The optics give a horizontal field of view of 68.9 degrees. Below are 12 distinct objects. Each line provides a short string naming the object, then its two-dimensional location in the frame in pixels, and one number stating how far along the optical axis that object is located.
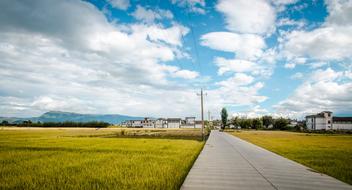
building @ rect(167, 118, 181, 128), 193.40
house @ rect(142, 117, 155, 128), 190.75
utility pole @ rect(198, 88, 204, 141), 41.25
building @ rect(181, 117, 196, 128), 190.75
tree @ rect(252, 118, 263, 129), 130.98
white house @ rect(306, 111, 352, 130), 119.38
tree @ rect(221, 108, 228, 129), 127.56
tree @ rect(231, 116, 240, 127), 154.69
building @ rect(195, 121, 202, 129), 192.69
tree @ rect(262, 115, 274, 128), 143.23
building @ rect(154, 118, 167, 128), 194.52
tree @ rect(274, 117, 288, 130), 115.12
